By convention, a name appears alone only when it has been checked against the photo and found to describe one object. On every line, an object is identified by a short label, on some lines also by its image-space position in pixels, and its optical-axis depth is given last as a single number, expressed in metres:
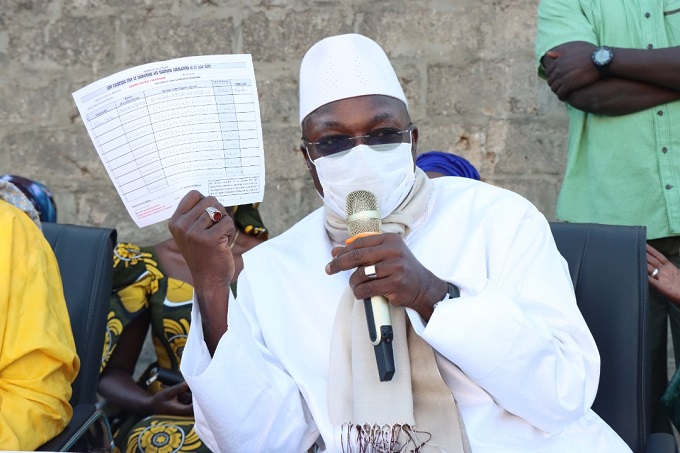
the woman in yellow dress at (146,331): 4.00
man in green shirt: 3.90
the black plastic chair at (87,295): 3.25
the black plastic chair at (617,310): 3.05
